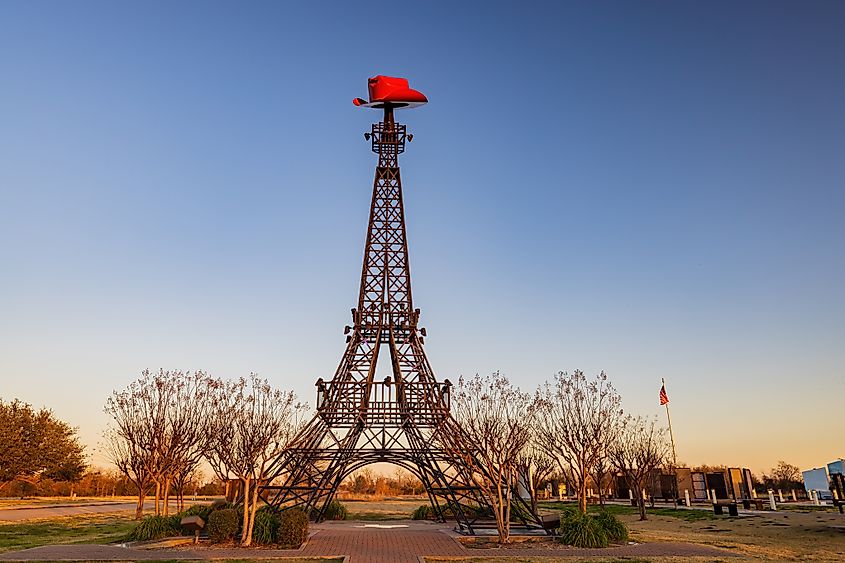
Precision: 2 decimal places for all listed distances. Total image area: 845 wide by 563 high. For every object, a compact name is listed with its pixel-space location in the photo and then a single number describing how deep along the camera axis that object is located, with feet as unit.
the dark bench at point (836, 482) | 107.55
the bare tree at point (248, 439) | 65.51
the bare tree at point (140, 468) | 87.51
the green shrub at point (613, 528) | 66.28
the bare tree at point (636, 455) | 123.44
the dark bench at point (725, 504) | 107.04
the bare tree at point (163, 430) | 85.05
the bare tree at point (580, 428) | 95.35
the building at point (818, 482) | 160.56
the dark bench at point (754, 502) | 112.41
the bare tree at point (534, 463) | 114.00
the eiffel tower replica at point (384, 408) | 78.18
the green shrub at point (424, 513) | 105.91
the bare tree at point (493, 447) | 67.62
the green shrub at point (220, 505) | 75.74
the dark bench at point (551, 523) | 69.51
